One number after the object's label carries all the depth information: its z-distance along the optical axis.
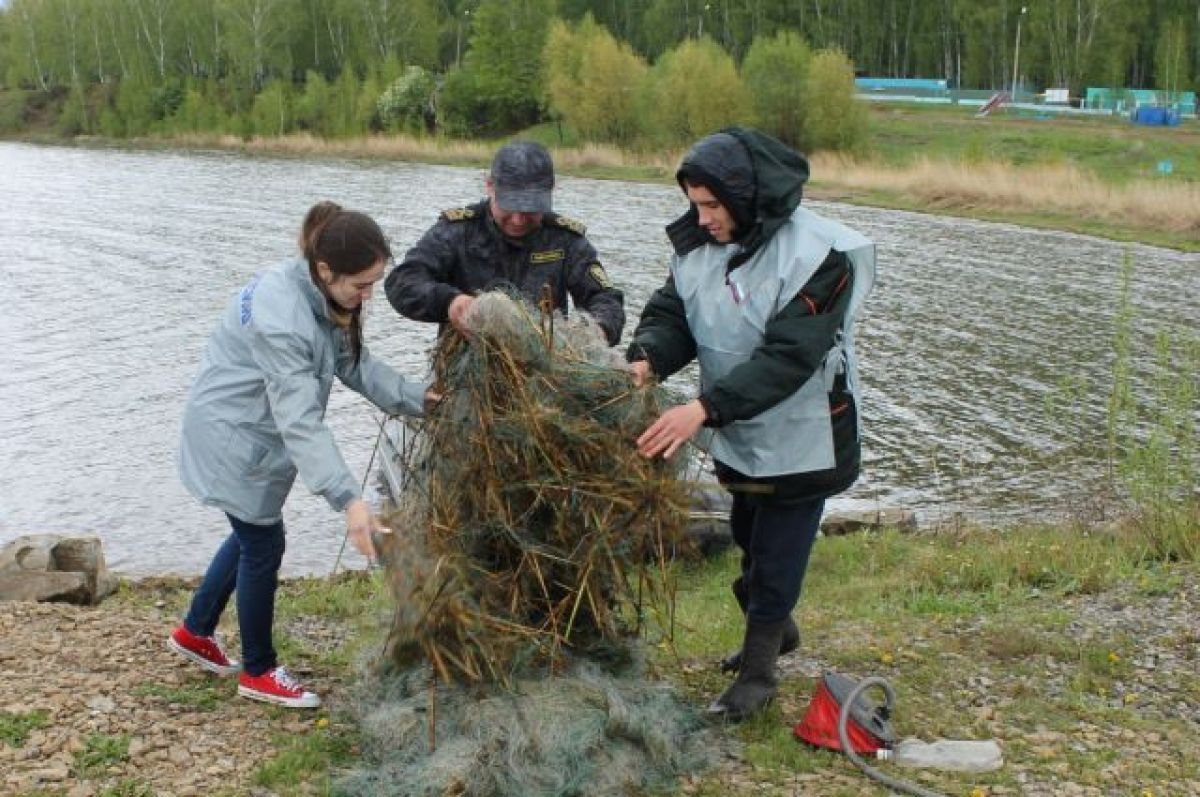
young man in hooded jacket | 5.20
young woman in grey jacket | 5.14
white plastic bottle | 5.42
